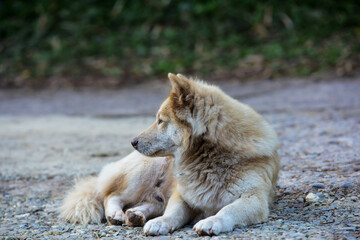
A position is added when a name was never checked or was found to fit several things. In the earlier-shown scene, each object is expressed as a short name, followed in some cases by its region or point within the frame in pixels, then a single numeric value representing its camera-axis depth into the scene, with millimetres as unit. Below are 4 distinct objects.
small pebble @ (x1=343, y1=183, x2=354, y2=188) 8828
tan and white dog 7738
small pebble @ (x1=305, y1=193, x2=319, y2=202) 8528
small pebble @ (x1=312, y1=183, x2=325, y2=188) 9031
